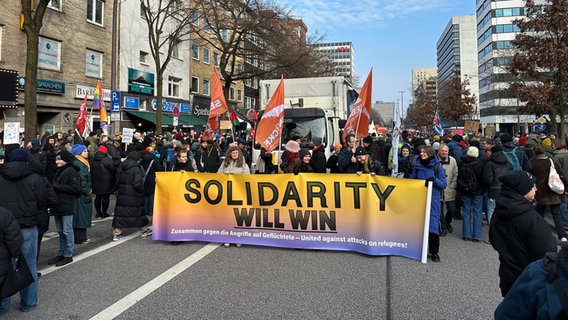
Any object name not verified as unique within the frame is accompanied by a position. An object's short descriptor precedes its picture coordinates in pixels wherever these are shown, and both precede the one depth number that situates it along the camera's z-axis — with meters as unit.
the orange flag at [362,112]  8.73
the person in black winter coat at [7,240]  3.63
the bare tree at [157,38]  22.94
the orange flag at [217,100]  10.00
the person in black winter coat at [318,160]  8.74
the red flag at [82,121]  14.45
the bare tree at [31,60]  13.08
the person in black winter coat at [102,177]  9.55
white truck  11.27
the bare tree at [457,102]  39.34
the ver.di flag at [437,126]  19.73
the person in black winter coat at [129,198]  7.06
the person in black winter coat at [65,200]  5.87
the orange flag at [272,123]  8.17
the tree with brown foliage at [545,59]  18.58
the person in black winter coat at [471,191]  7.31
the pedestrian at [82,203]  6.70
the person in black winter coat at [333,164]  9.51
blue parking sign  17.89
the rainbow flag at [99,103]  16.88
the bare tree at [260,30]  25.59
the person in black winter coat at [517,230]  2.80
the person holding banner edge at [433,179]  5.97
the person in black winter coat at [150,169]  8.44
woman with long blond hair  7.17
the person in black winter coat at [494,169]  7.46
